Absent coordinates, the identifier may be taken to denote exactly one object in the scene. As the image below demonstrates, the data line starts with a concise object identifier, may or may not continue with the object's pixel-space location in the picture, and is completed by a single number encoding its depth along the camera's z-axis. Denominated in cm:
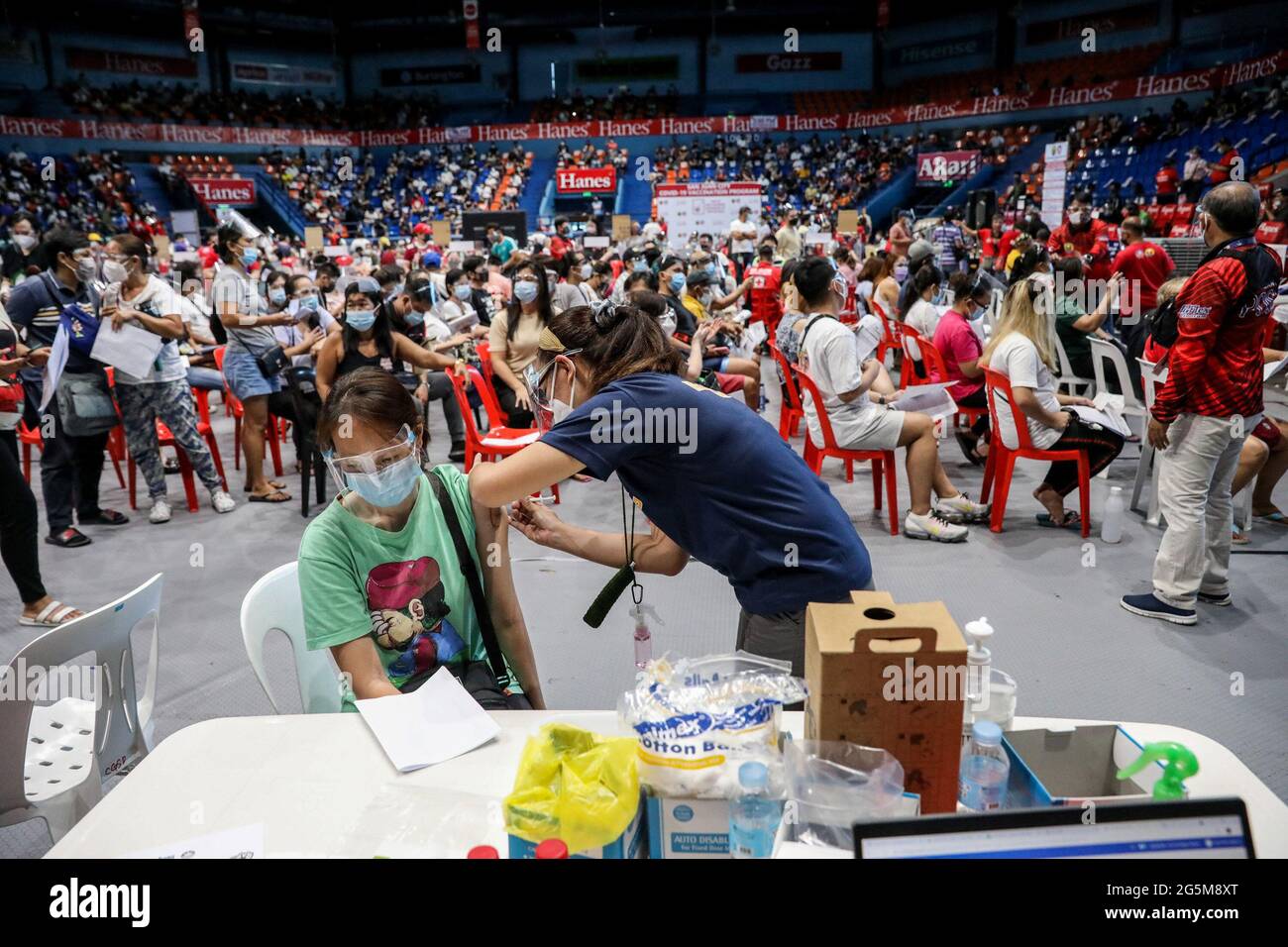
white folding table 124
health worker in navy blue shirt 165
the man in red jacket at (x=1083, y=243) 766
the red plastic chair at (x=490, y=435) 425
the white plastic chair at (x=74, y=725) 175
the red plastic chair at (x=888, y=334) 739
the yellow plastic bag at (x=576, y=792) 101
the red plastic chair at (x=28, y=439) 511
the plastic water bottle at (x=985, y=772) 121
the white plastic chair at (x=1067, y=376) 574
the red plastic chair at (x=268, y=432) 562
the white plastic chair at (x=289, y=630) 190
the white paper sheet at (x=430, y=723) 142
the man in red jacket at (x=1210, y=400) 290
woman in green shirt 170
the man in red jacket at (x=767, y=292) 844
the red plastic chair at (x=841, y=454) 425
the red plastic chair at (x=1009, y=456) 409
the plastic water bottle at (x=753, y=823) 108
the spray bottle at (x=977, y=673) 131
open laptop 86
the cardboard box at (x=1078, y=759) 127
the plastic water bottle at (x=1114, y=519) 404
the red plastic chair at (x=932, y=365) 514
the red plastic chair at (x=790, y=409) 523
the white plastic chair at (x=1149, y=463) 397
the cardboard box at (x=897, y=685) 107
